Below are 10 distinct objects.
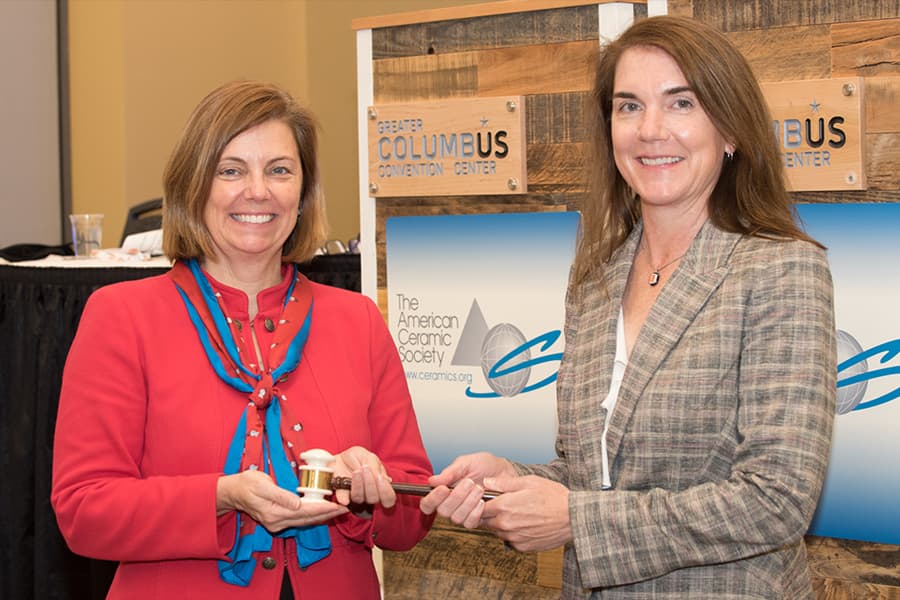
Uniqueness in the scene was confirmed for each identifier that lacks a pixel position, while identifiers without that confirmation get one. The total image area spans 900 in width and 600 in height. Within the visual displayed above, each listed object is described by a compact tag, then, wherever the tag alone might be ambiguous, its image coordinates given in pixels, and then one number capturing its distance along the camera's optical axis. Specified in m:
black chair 4.70
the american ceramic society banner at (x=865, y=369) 2.24
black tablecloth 3.40
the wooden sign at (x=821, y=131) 2.26
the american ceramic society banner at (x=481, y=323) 2.63
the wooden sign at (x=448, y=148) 2.64
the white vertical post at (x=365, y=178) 2.83
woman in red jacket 1.82
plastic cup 4.06
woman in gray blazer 1.59
